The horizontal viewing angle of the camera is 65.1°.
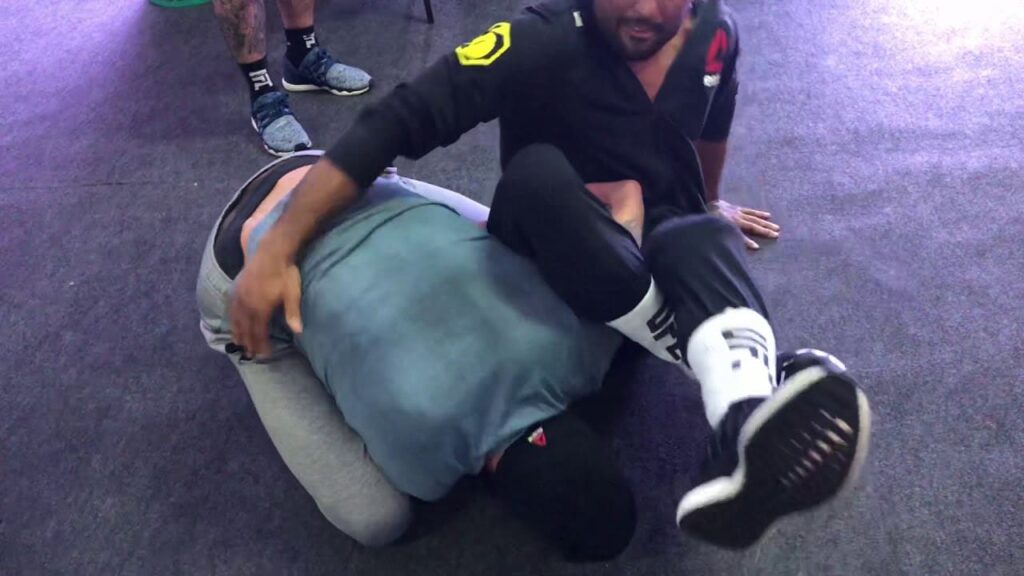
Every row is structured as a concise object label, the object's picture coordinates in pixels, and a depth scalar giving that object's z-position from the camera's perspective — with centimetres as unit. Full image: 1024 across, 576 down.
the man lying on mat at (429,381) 93
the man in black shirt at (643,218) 80
